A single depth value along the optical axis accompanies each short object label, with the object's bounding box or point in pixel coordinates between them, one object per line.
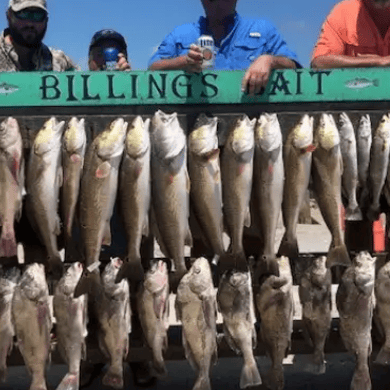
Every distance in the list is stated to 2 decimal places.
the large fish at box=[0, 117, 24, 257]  3.31
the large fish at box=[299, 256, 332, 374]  3.60
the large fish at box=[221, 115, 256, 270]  3.36
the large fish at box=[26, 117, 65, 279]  3.30
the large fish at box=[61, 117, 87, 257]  3.31
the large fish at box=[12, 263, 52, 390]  3.37
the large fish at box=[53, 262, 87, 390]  3.43
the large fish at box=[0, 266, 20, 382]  3.44
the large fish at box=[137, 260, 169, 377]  3.46
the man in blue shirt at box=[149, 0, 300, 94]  4.41
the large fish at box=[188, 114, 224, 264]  3.35
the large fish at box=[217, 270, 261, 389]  3.46
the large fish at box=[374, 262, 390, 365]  3.57
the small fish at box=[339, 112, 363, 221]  3.45
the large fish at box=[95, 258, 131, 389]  3.46
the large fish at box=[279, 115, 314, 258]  3.39
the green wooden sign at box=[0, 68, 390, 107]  3.55
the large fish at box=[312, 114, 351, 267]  3.42
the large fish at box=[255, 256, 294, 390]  3.52
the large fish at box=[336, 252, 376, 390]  3.51
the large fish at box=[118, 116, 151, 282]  3.30
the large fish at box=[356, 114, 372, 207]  3.48
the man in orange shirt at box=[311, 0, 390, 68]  4.34
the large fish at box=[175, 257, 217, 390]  3.42
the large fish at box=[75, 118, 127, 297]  3.30
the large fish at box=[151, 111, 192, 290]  3.31
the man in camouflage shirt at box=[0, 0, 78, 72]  4.55
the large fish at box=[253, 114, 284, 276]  3.37
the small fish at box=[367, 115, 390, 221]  3.46
